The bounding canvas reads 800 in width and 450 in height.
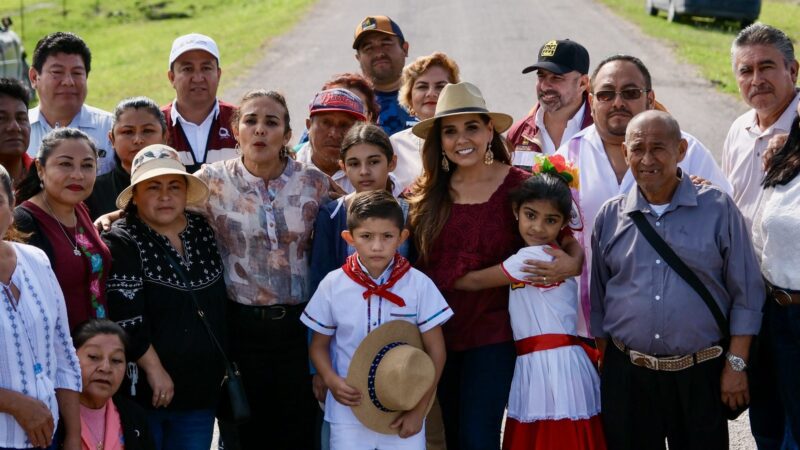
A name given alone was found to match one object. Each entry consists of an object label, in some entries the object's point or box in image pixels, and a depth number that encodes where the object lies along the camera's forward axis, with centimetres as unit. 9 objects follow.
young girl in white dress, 477
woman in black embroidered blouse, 460
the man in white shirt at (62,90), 641
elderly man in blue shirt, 456
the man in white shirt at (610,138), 539
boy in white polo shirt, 466
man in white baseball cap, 633
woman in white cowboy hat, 487
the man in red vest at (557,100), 655
